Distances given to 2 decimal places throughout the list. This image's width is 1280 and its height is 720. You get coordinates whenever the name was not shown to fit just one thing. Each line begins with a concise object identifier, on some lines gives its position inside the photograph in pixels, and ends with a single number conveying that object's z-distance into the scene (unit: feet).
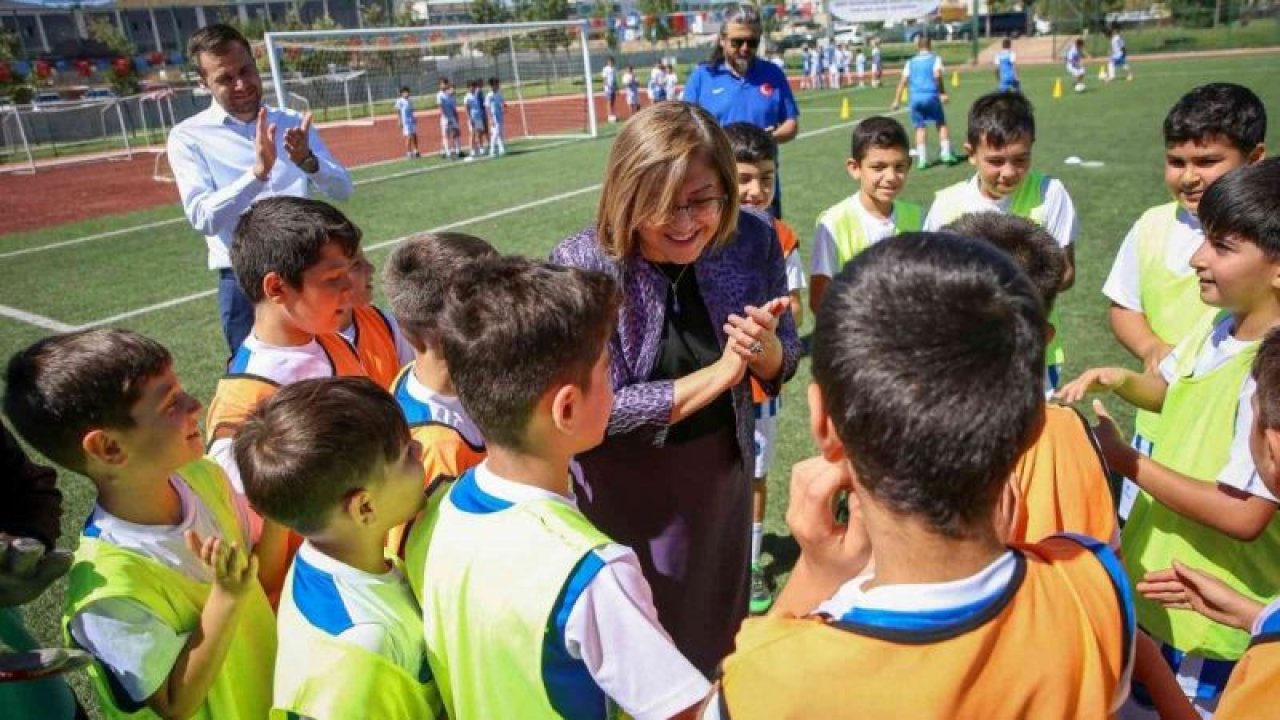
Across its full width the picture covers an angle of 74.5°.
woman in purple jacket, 7.72
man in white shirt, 15.37
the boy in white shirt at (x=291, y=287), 9.02
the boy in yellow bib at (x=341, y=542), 5.56
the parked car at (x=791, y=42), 215.63
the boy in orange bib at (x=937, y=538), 3.72
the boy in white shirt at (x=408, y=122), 70.44
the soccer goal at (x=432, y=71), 62.12
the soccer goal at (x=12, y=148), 88.72
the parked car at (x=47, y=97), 142.92
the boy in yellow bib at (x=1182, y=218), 10.12
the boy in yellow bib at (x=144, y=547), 5.85
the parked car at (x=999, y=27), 211.61
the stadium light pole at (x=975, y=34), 123.34
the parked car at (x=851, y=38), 194.08
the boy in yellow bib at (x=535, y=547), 4.92
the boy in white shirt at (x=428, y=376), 7.20
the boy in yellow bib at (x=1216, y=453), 6.87
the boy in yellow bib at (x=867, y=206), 13.74
